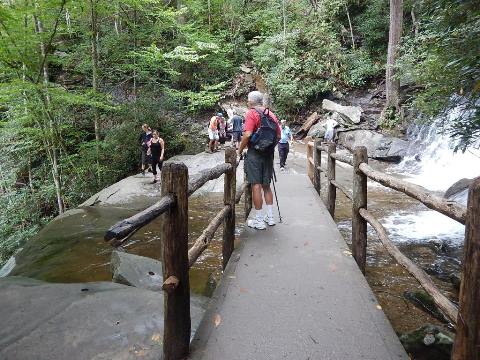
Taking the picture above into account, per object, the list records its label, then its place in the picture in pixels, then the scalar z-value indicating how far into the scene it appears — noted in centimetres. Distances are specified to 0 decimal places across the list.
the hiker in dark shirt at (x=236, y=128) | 1388
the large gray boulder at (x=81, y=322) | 278
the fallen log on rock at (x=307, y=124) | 1914
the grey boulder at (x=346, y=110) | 1808
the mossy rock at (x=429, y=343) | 293
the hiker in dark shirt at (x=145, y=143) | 1170
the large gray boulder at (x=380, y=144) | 1455
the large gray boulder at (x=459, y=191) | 747
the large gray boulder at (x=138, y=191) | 1000
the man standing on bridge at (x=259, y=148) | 455
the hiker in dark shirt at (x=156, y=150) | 1128
